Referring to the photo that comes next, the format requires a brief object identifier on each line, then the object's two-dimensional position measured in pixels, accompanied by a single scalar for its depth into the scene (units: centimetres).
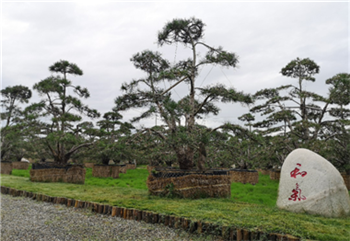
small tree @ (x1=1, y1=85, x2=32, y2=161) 1905
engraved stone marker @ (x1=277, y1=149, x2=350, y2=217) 430
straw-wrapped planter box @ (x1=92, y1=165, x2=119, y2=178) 1497
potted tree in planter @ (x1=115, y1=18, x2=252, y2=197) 618
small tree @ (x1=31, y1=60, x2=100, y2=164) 1084
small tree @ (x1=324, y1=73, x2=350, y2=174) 953
